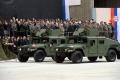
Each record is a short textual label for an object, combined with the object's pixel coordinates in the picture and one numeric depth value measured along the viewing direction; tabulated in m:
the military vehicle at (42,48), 27.77
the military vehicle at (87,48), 25.72
